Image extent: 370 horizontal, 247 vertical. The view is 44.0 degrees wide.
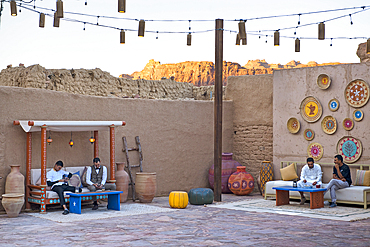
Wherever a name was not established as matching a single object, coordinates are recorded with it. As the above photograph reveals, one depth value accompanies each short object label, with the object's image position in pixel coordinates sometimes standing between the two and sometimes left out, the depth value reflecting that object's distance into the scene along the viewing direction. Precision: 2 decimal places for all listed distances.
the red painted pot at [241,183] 11.63
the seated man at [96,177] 9.27
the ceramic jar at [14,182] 8.62
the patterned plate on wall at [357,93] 10.41
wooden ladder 10.78
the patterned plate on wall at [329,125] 10.87
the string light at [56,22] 8.52
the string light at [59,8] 7.67
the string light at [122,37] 9.79
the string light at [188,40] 10.59
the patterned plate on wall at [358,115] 10.44
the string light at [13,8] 7.95
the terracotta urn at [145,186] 10.20
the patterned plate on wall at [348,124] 10.59
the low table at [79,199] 8.59
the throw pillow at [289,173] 11.10
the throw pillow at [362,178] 9.75
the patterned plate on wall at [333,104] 10.86
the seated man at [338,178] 9.46
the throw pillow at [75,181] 9.45
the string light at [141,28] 9.00
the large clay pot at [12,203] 8.21
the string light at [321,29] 9.35
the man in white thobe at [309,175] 9.81
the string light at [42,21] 8.76
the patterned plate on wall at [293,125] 11.54
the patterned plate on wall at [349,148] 10.41
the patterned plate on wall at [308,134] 11.28
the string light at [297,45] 10.68
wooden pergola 8.69
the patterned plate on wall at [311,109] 11.18
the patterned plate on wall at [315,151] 11.09
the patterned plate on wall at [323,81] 11.01
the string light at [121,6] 7.20
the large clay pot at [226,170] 12.06
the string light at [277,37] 10.15
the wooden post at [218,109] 10.34
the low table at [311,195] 9.14
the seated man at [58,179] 8.85
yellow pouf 9.26
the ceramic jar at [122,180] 10.13
